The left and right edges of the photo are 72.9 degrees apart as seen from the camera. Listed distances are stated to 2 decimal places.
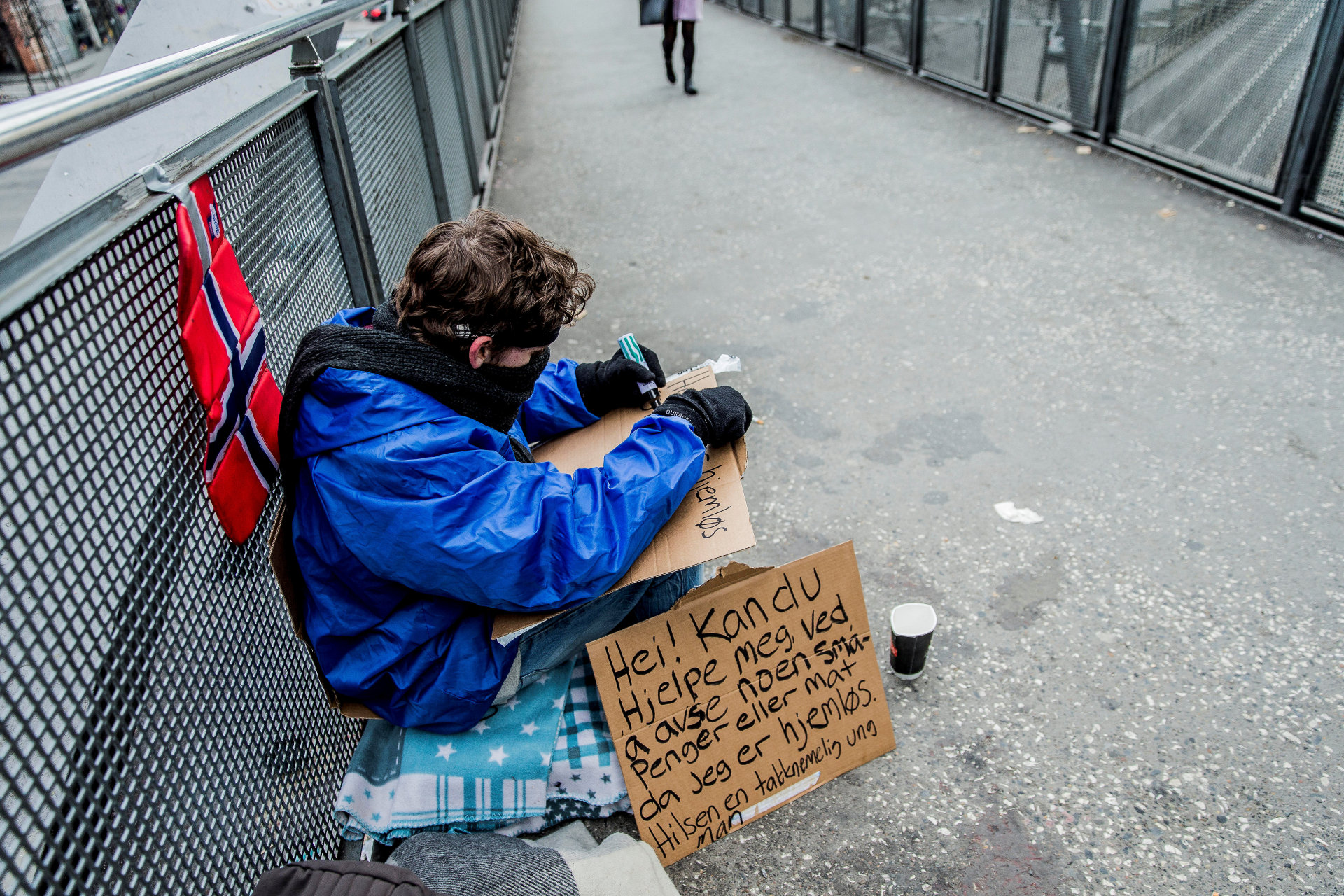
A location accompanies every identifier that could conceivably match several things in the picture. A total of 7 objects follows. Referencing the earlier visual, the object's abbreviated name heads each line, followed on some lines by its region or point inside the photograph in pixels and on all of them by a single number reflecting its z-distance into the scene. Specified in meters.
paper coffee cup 2.34
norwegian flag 1.51
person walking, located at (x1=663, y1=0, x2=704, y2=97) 8.64
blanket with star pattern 1.95
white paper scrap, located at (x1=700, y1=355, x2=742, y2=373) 2.22
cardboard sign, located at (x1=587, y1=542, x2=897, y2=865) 2.00
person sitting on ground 1.66
